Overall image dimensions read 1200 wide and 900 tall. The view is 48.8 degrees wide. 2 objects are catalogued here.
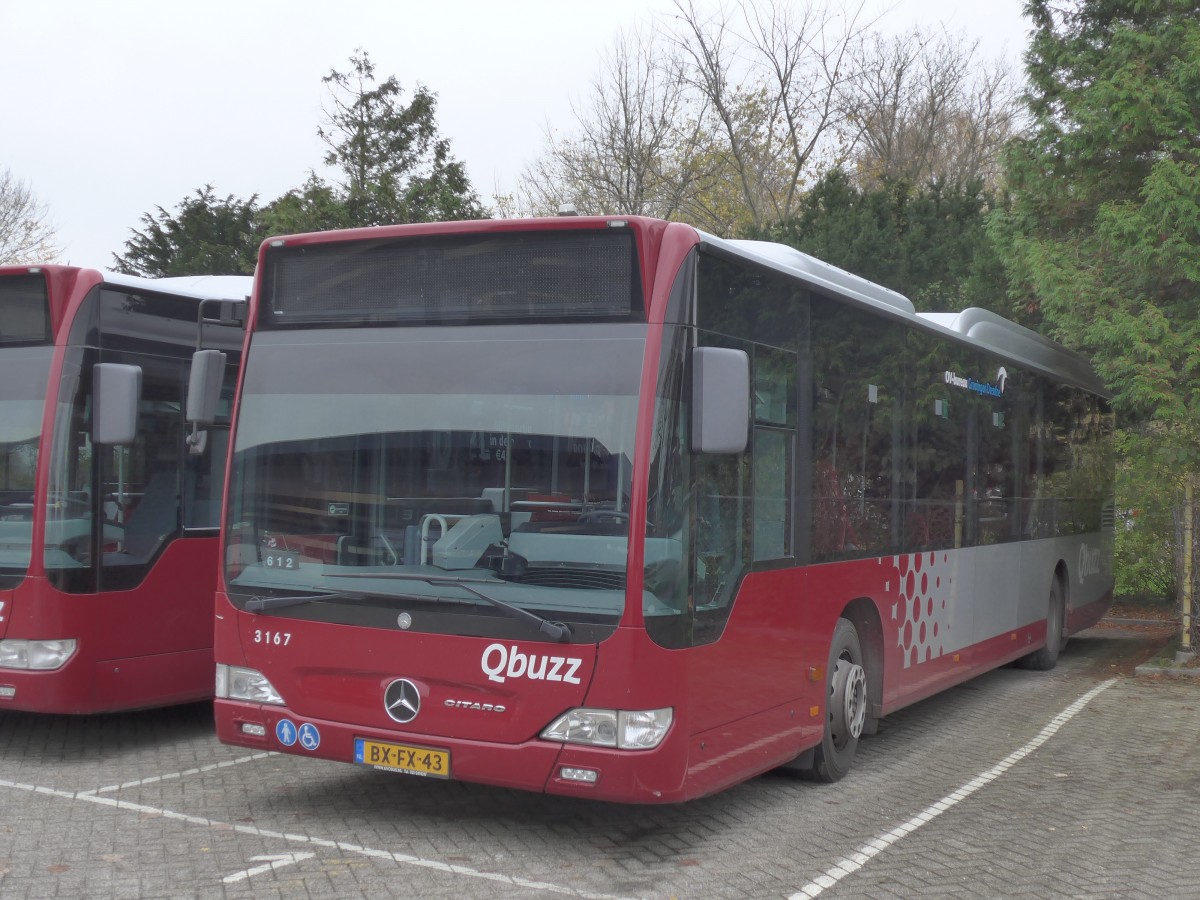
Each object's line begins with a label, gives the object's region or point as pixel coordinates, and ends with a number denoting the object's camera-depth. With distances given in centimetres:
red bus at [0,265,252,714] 794
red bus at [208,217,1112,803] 574
